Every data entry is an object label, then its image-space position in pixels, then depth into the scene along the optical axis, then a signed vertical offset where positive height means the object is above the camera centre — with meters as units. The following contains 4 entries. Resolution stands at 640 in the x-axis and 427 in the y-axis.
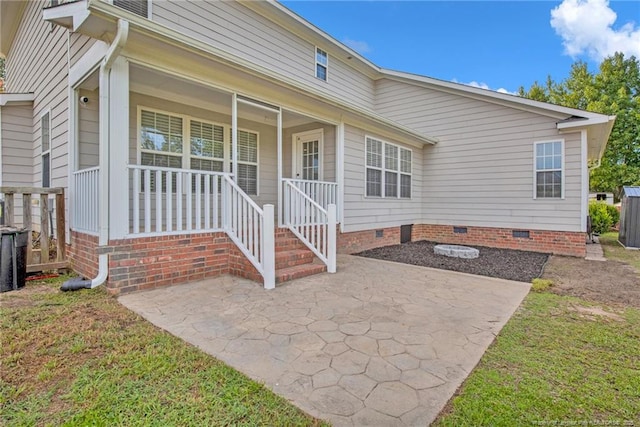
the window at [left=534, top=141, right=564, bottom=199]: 8.43 +0.96
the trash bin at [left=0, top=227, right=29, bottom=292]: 4.20 -0.76
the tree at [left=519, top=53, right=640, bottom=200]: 21.00 +6.34
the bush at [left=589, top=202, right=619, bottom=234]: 13.67 -0.53
